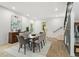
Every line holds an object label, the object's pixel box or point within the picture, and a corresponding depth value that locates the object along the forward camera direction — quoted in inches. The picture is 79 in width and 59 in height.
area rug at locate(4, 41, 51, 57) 80.9
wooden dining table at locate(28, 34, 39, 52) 94.9
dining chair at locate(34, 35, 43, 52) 96.1
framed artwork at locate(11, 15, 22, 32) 117.3
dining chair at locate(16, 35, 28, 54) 88.2
